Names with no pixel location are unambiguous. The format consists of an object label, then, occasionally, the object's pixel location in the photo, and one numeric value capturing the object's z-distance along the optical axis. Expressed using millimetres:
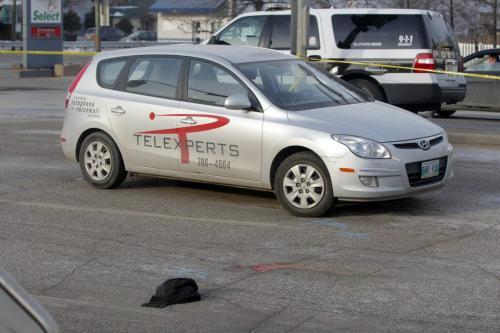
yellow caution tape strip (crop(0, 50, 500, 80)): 16859
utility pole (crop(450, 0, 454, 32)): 32250
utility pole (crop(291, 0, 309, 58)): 15859
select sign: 31656
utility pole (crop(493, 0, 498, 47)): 33109
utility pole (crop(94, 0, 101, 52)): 35969
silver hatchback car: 8758
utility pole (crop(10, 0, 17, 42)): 59138
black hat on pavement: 6152
